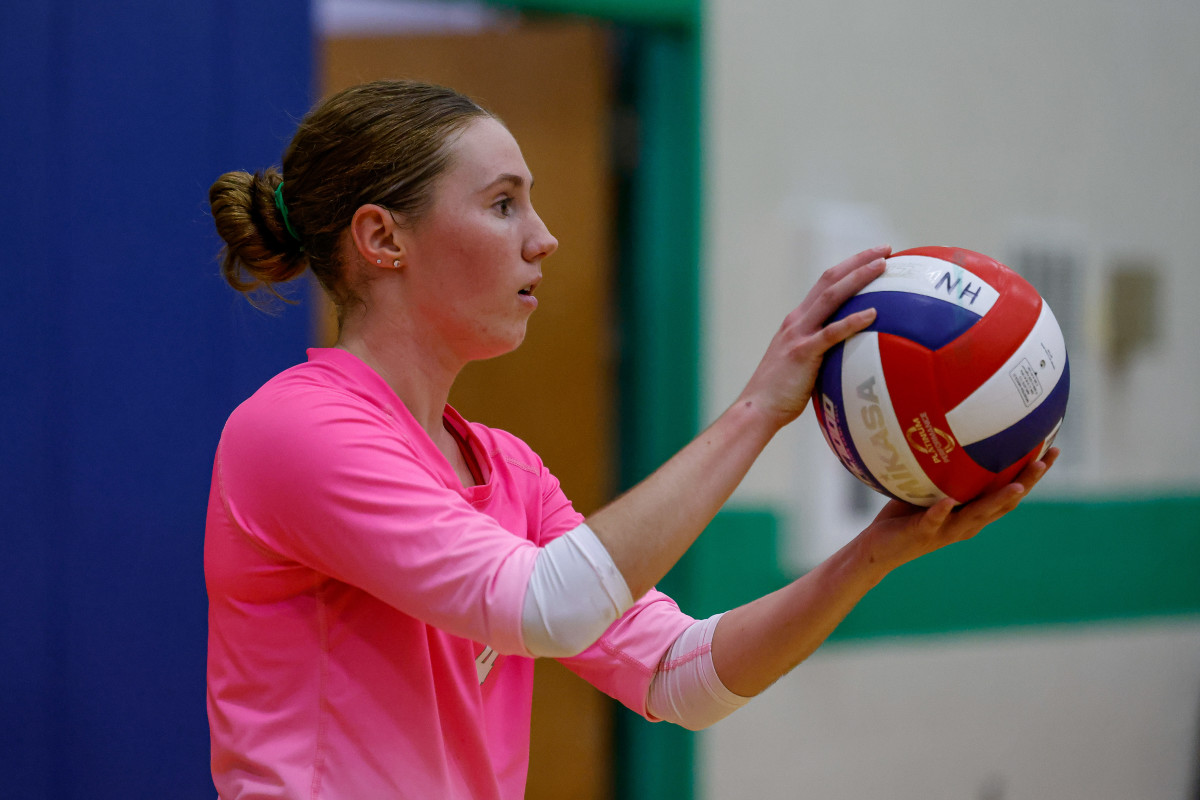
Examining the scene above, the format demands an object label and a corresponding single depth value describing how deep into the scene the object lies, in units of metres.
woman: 4.75
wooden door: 6.84
